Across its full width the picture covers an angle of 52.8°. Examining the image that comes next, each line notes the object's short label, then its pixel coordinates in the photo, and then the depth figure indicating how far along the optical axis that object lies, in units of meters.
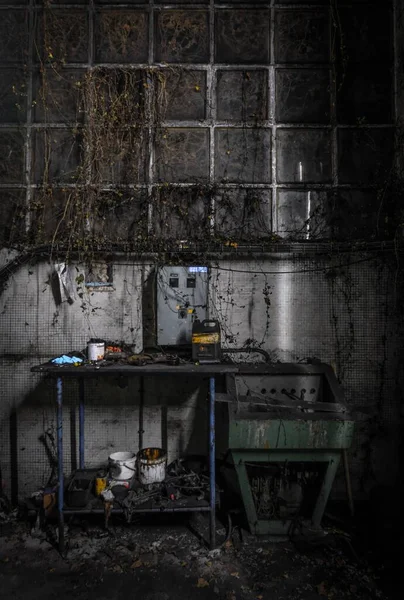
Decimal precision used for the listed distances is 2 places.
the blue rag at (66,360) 2.91
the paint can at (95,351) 3.02
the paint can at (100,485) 2.99
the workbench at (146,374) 2.73
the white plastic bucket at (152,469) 3.05
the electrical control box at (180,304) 3.23
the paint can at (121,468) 3.07
